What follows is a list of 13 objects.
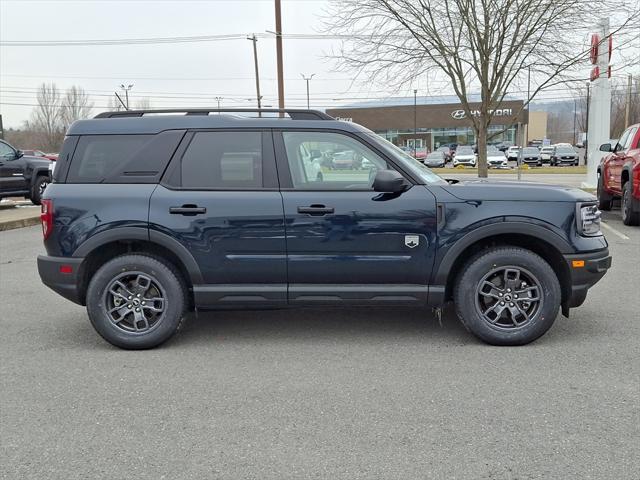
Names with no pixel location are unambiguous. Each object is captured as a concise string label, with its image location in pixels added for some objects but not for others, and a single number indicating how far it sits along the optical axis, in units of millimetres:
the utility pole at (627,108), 43578
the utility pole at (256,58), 36641
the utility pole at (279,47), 18828
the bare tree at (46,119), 80625
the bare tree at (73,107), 81875
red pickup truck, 10328
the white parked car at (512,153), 47281
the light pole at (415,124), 66062
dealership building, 70062
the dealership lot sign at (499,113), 61844
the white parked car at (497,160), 38000
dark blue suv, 4355
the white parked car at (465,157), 39000
